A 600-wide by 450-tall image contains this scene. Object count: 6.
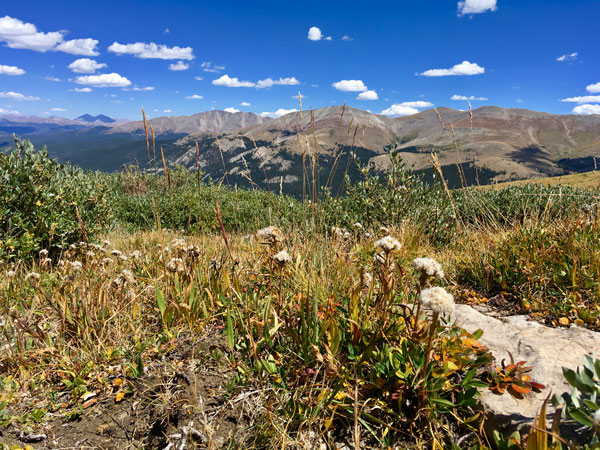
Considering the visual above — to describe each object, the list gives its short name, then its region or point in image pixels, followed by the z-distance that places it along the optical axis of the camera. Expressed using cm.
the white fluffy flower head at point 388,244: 237
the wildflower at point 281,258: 256
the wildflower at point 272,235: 296
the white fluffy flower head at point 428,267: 200
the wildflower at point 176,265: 334
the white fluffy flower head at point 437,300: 171
